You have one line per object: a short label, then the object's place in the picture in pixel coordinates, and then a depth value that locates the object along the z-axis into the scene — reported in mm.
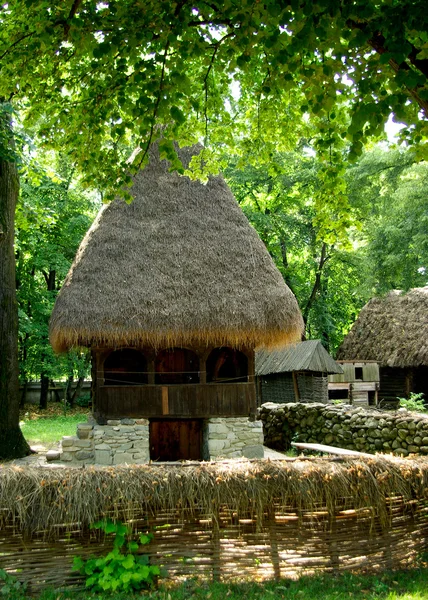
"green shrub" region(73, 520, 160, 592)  5398
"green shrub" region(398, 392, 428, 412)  17031
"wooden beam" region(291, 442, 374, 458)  9773
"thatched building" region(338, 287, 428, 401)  24000
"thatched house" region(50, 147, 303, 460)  12039
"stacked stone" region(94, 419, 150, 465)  12430
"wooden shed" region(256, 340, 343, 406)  20797
